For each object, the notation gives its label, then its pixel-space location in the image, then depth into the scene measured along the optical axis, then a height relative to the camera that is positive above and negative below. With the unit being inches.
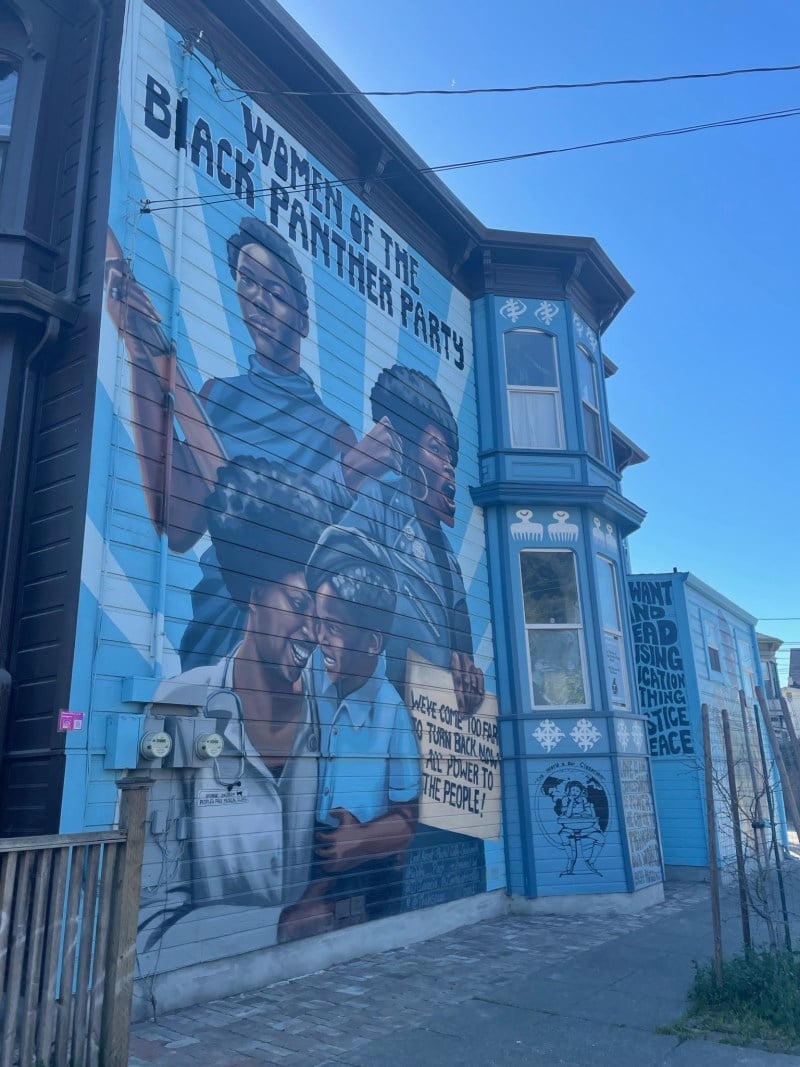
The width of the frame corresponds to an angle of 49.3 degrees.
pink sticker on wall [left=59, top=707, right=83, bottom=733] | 222.2 +21.4
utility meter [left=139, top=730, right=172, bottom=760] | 239.5 +15.7
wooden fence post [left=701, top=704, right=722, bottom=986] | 242.3 -18.6
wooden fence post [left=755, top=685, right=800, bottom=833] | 256.5 +5.0
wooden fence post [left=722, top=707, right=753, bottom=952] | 249.9 -17.9
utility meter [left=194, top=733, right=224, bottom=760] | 257.0 +16.1
